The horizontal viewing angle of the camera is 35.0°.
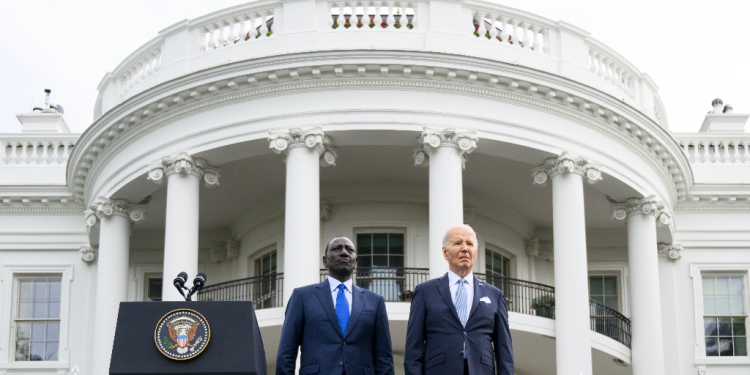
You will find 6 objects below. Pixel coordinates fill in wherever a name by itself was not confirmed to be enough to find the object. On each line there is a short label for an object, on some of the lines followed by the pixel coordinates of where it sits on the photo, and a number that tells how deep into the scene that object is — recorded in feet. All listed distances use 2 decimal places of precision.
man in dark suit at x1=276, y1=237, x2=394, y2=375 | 29.89
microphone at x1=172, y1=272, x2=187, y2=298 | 30.66
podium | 28.40
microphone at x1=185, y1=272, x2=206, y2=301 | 29.71
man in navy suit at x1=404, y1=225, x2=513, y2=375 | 29.32
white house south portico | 69.41
